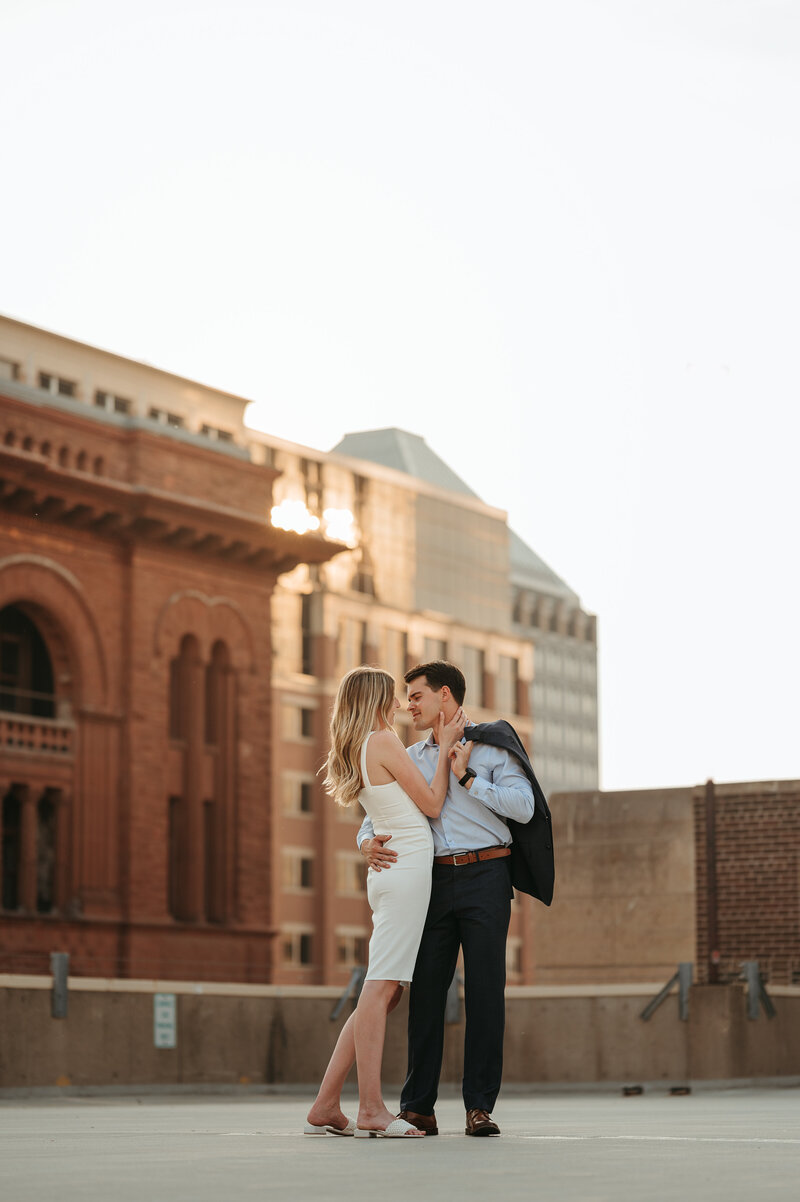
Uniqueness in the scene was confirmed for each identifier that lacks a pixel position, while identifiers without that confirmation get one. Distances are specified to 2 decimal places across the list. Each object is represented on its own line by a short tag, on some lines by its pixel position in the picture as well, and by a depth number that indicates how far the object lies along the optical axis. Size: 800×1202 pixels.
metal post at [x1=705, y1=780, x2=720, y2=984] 22.98
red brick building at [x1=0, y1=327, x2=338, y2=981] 43.97
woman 7.73
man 7.68
